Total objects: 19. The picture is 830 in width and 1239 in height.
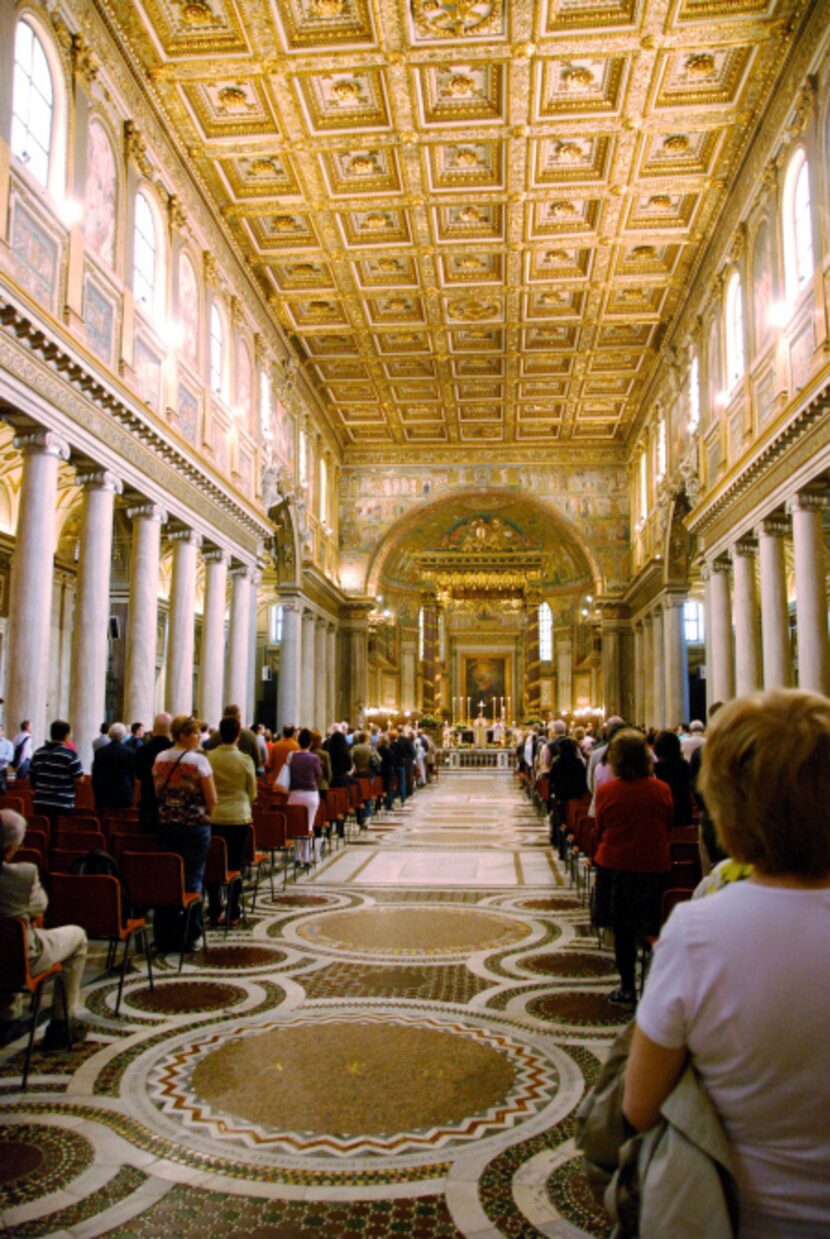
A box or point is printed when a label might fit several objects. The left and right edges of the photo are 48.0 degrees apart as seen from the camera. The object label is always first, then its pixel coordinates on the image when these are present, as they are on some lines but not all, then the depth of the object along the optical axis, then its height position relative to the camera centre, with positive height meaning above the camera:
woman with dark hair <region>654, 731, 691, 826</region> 8.34 -0.53
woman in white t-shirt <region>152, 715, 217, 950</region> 6.88 -0.63
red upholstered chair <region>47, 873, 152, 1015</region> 5.50 -1.14
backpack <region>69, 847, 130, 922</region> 5.96 -1.01
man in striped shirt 8.49 -0.59
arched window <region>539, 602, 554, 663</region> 40.96 +3.43
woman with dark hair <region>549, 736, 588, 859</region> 12.44 -0.89
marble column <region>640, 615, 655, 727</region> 29.17 +1.14
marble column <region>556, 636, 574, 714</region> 38.09 +1.44
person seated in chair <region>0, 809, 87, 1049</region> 4.49 -1.20
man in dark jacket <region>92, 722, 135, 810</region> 9.20 -0.65
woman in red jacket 5.75 -0.82
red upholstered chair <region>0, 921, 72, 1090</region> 4.35 -1.14
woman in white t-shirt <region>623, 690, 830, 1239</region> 1.59 -0.49
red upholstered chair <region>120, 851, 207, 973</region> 6.41 -1.15
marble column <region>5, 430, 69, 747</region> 12.20 +1.64
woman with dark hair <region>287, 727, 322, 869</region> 11.14 -0.83
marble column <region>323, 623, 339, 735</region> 33.34 +1.33
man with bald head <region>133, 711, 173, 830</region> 7.68 -0.44
